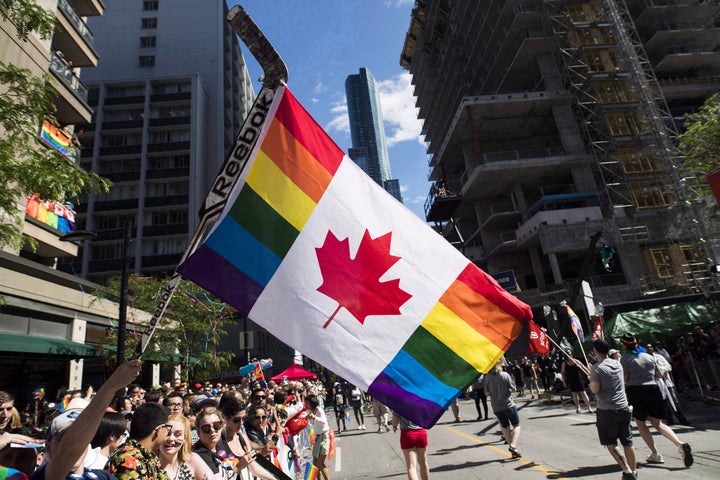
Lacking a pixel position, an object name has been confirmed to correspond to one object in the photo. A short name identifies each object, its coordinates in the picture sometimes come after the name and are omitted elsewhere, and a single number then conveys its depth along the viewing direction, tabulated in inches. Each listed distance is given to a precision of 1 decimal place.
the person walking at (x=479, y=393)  564.7
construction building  1343.5
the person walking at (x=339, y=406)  652.1
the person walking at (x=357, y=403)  662.4
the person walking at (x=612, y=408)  229.3
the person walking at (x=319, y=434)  303.9
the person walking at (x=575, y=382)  518.6
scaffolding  1290.6
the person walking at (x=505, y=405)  328.5
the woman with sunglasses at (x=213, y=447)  152.6
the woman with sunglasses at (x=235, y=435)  170.4
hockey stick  129.3
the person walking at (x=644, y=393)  263.1
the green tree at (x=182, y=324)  837.8
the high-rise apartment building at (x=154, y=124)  1855.3
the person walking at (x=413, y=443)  243.3
